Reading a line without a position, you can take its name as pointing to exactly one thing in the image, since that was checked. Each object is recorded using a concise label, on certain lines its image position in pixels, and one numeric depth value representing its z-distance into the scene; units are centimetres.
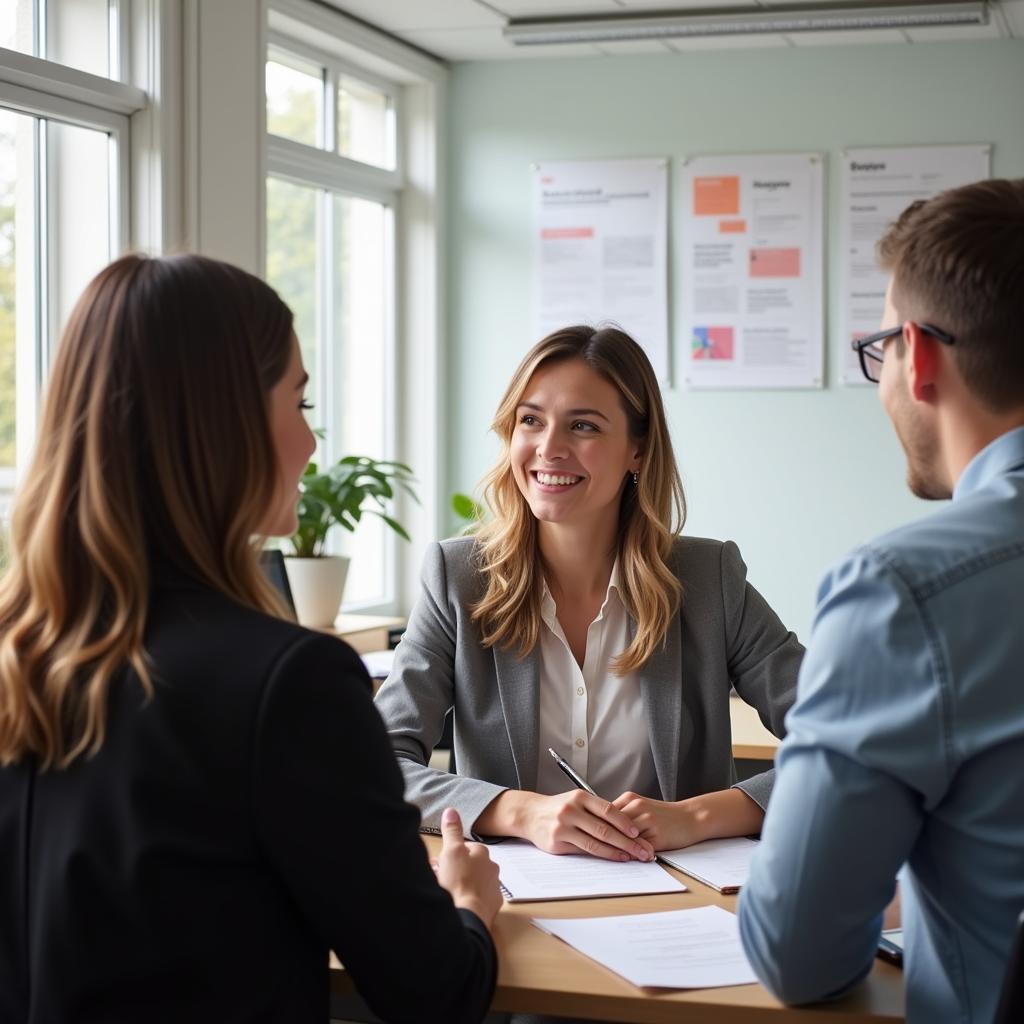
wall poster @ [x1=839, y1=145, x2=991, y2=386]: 486
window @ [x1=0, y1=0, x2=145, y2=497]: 326
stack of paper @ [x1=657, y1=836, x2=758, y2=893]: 169
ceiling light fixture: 440
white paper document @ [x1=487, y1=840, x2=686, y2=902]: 165
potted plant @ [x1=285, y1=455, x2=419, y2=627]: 417
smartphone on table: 143
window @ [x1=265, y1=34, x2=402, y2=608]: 462
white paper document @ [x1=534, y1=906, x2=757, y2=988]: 138
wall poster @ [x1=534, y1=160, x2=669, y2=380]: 514
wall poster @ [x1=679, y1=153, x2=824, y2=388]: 499
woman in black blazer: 111
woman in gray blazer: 217
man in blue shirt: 115
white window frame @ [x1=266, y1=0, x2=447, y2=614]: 524
